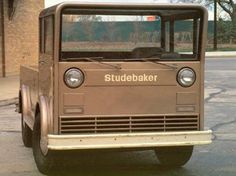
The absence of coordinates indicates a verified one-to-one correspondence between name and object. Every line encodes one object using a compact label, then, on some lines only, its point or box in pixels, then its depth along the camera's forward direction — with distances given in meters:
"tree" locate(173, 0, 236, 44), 58.95
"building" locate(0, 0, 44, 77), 22.77
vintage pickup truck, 6.38
